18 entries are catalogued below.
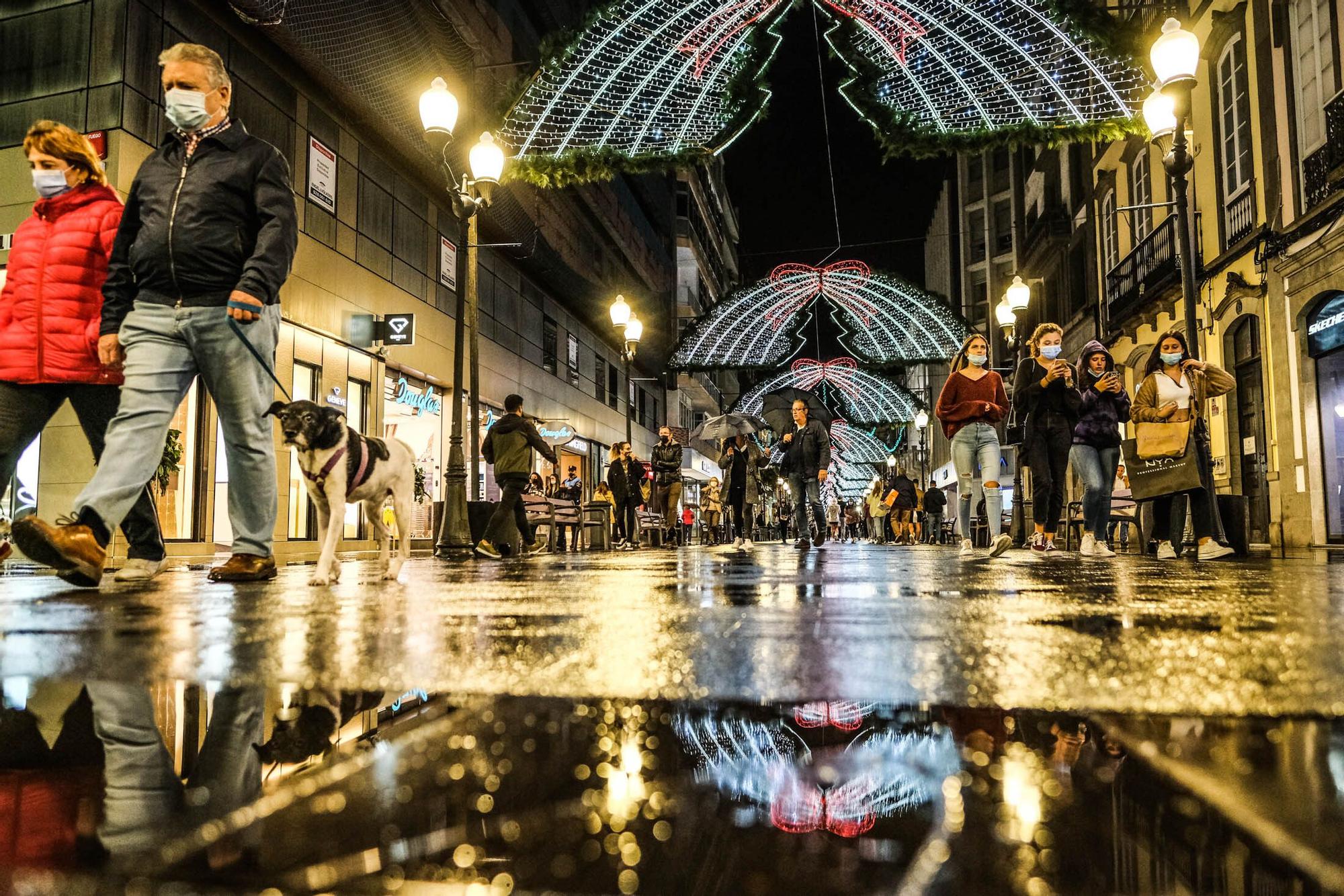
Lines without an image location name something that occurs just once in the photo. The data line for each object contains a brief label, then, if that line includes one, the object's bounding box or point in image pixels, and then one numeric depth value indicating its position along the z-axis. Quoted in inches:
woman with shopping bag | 330.6
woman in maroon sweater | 381.1
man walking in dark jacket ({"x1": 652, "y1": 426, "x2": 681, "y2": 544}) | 725.9
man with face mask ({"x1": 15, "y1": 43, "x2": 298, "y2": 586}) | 176.1
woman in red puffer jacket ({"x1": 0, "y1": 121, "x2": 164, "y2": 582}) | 182.9
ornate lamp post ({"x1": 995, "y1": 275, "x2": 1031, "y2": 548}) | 615.5
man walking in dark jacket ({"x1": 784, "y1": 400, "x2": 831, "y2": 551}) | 530.9
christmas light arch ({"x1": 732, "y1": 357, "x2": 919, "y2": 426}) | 1423.5
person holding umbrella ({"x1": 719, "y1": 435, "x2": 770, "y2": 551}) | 619.2
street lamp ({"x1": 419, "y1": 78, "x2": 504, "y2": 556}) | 444.8
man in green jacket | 469.1
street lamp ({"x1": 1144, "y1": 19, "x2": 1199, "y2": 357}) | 378.6
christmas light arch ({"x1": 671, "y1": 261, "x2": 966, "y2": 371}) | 952.9
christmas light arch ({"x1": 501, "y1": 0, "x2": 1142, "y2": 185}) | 447.2
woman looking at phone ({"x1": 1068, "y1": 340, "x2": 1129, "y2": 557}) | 348.8
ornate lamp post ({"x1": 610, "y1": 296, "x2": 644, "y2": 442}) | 732.7
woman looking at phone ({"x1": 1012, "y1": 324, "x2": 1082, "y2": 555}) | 349.4
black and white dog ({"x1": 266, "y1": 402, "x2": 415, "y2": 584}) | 197.9
